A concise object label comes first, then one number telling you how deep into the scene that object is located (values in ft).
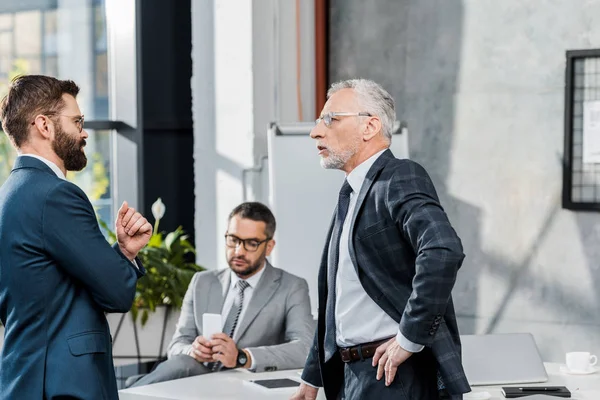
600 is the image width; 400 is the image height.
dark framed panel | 16.49
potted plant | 16.88
